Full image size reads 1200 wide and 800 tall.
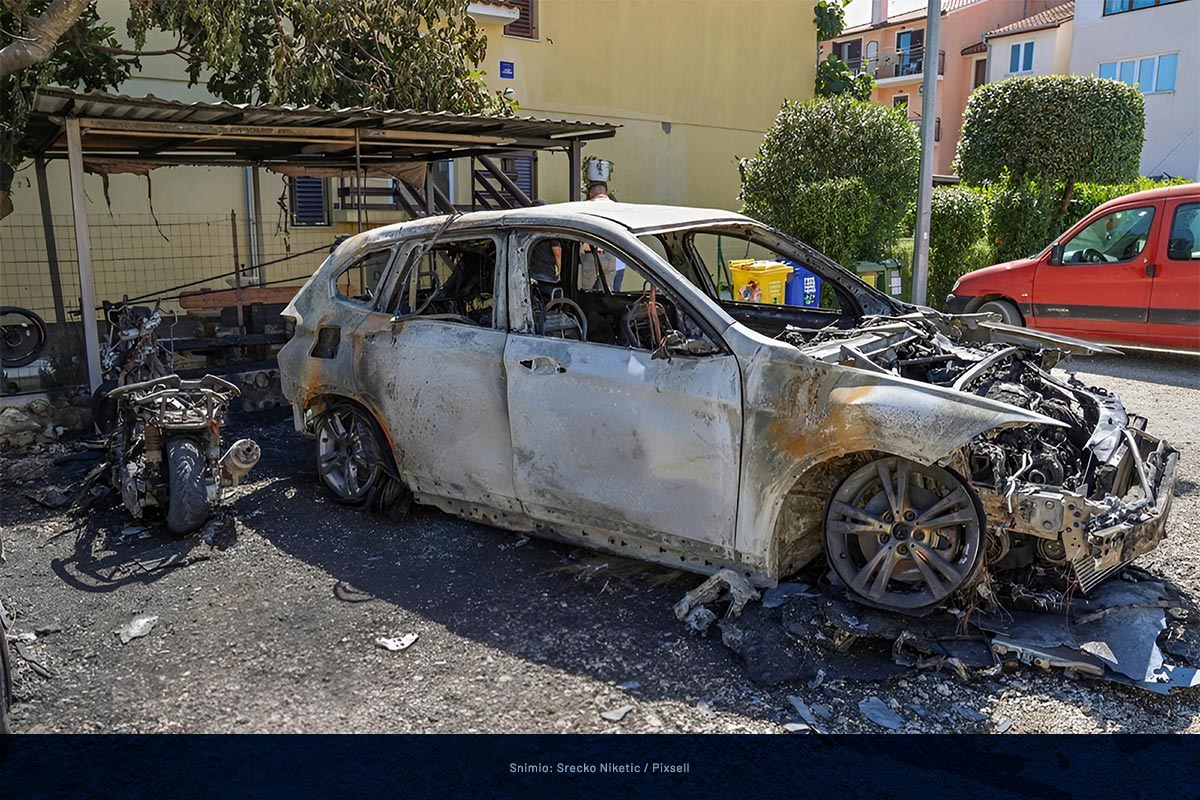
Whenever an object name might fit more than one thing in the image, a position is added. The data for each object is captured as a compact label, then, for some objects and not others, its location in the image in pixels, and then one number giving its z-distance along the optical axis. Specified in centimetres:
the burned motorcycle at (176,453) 557
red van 1014
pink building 4153
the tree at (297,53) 965
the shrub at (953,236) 1470
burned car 404
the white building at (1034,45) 3522
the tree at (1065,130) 1491
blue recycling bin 984
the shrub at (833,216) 1323
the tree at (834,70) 2034
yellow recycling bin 984
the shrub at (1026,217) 1480
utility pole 1079
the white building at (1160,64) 2936
